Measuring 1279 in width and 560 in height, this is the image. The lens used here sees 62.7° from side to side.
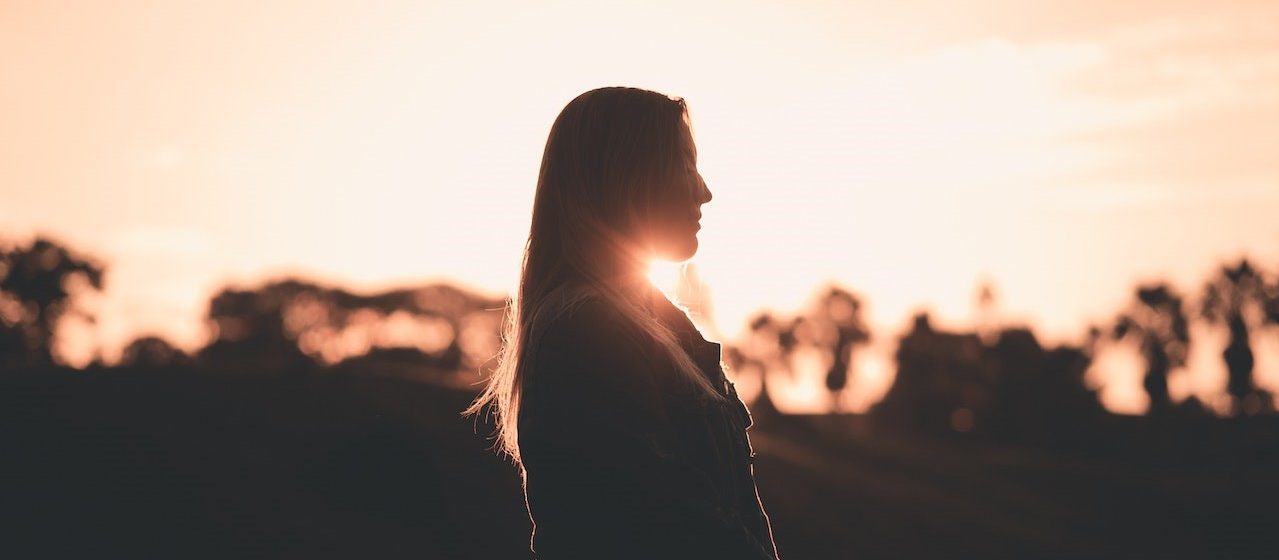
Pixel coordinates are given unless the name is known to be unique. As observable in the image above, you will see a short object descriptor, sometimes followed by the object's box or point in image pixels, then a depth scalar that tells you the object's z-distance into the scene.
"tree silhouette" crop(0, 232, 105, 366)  73.12
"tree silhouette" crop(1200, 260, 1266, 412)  64.44
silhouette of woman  2.53
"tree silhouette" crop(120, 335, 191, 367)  95.88
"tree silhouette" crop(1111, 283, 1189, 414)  70.50
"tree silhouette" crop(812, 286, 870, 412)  88.88
